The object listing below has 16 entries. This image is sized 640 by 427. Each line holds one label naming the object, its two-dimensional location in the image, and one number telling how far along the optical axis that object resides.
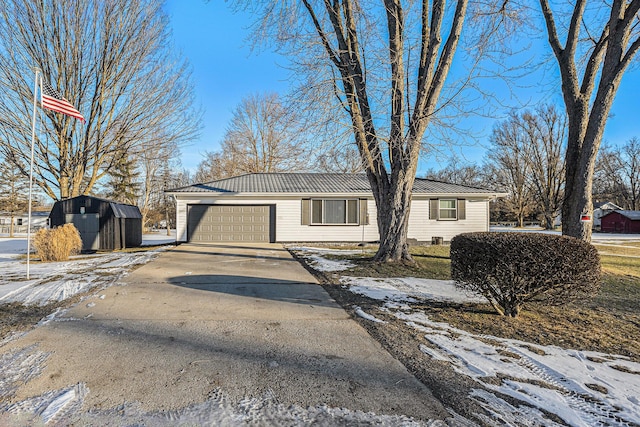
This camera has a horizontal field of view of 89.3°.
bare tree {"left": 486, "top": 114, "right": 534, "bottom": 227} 32.59
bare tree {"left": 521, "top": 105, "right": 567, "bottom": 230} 30.05
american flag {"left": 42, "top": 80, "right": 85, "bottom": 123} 7.46
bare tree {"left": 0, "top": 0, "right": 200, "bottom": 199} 12.62
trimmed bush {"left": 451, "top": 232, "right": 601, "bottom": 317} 3.55
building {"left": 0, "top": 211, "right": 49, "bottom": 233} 36.08
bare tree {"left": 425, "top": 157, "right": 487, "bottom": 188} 43.38
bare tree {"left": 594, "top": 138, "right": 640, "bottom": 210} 42.44
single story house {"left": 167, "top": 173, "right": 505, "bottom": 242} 14.43
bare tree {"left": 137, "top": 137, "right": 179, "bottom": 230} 29.34
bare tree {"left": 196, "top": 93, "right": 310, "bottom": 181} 28.28
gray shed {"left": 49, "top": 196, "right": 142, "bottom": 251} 12.43
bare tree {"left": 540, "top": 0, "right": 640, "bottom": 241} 6.46
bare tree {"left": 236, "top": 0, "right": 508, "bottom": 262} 7.08
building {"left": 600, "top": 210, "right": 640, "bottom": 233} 34.72
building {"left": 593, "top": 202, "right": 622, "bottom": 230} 47.25
